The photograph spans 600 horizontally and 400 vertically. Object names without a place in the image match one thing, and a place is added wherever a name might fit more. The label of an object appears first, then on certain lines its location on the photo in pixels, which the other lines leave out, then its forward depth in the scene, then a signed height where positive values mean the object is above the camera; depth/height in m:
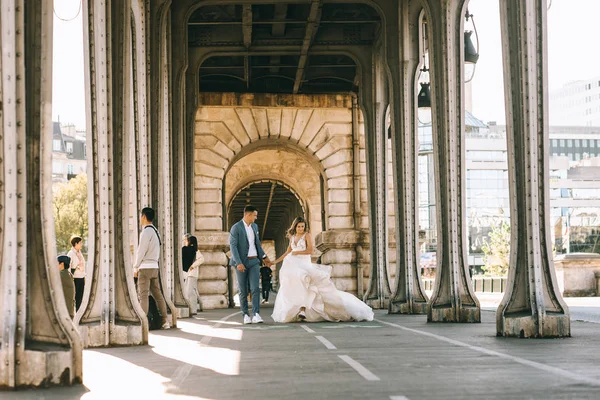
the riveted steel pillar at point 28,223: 8.02 +0.18
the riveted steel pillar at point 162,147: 19.25 +1.94
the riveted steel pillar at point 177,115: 23.83 +3.04
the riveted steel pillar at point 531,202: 12.77 +0.46
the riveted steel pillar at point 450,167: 17.36 +1.25
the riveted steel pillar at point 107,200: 12.44 +0.54
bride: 18.38 -1.02
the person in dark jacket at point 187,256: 22.75 -0.29
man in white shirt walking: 15.21 -0.19
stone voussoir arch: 31.31 +3.11
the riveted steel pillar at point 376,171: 26.89 +1.87
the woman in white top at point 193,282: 24.06 -0.95
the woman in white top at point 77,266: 20.27 -0.44
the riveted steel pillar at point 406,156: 21.97 +1.84
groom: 17.69 -0.26
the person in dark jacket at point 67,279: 18.36 -0.63
